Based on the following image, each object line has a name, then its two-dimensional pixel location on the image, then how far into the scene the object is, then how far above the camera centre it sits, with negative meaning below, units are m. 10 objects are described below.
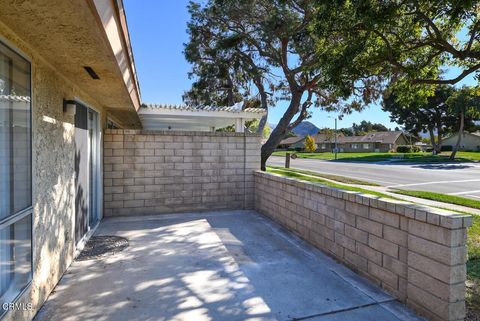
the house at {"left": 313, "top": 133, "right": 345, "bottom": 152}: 66.47 +1.99
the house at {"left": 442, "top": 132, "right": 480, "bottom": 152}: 50.84 +1.95
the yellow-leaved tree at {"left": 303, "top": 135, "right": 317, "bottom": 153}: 60.19 +1.14
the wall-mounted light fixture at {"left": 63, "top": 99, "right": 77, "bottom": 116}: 4.04 +0.55
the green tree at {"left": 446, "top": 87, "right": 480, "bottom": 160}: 28.15 +4.60
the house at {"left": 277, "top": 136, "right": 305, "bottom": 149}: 81.81 +1.91
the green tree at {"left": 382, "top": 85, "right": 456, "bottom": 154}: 38.54 +4.63
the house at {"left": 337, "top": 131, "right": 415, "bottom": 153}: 58.47 +1.86
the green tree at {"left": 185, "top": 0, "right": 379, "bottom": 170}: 12.66 +4.82
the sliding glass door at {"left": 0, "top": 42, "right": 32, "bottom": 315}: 2.36 -0.25
